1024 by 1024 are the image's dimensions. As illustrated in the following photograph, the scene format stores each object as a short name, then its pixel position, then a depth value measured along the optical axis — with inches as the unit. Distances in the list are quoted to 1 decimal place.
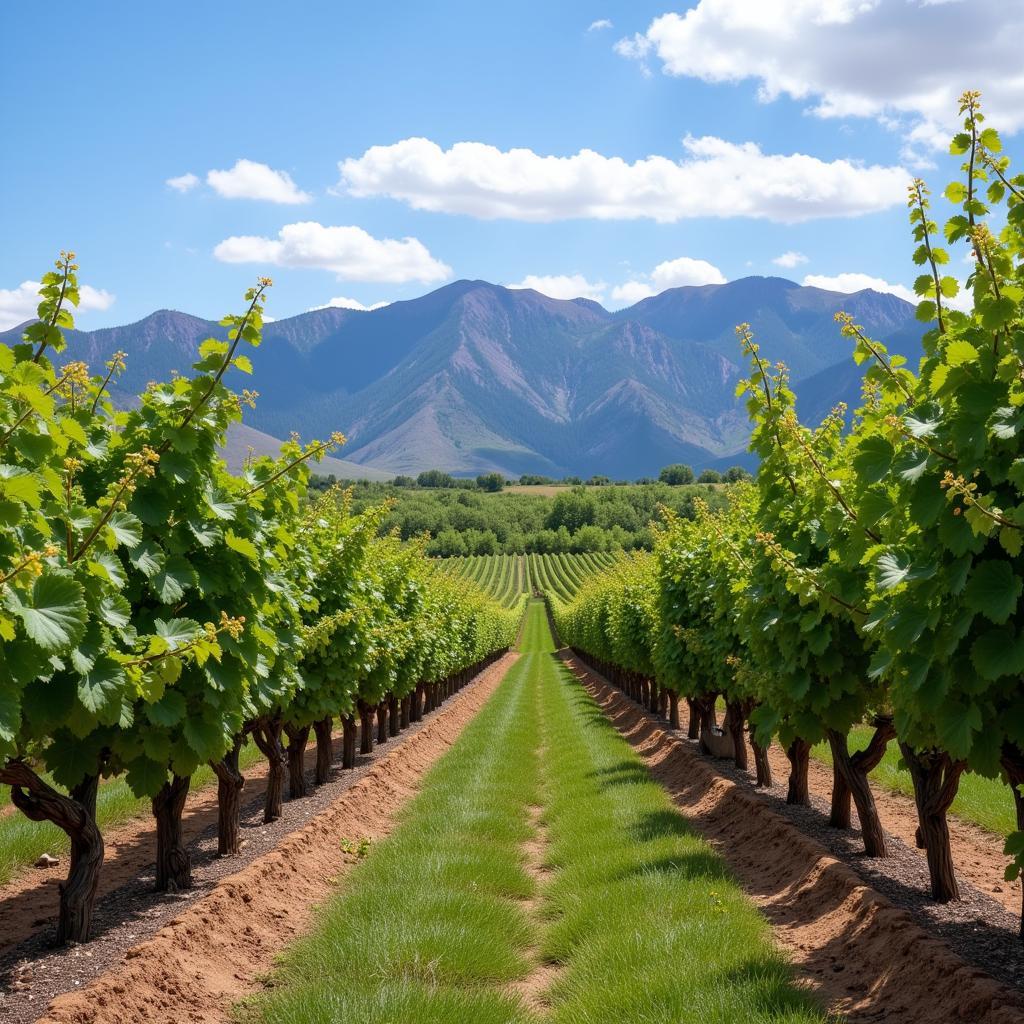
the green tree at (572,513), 7111.2
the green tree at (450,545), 6323.8
